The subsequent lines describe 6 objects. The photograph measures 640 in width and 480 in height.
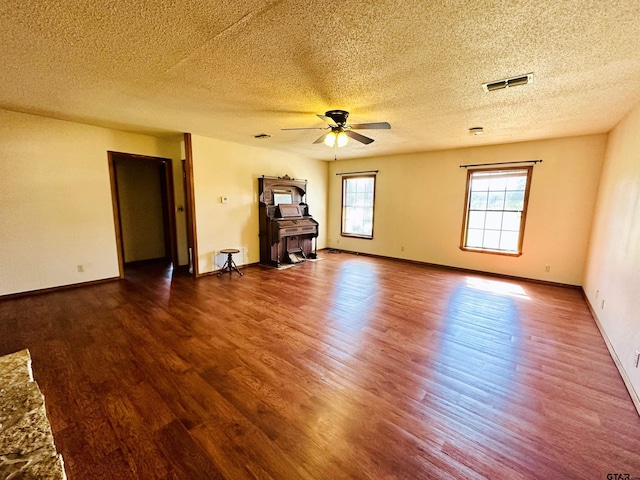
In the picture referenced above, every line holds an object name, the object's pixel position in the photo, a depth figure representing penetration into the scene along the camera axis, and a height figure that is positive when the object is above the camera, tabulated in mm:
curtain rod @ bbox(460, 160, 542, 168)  4418 +724
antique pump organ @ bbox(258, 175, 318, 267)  5441 -441
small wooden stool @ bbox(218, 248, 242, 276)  4849 -1184
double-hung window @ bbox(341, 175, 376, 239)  6590 -70
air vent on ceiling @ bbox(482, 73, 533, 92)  2221 +1048
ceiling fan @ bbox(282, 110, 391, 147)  2945 +832
